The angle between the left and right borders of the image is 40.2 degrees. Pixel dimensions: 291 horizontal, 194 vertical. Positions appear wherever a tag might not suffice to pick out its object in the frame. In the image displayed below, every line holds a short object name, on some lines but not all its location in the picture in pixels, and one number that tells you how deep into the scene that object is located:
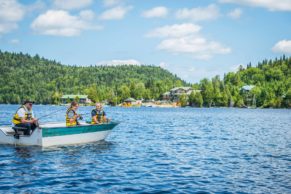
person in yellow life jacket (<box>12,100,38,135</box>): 27.17
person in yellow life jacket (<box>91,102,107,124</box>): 30.94
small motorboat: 27.25
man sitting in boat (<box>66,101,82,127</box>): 29.24
